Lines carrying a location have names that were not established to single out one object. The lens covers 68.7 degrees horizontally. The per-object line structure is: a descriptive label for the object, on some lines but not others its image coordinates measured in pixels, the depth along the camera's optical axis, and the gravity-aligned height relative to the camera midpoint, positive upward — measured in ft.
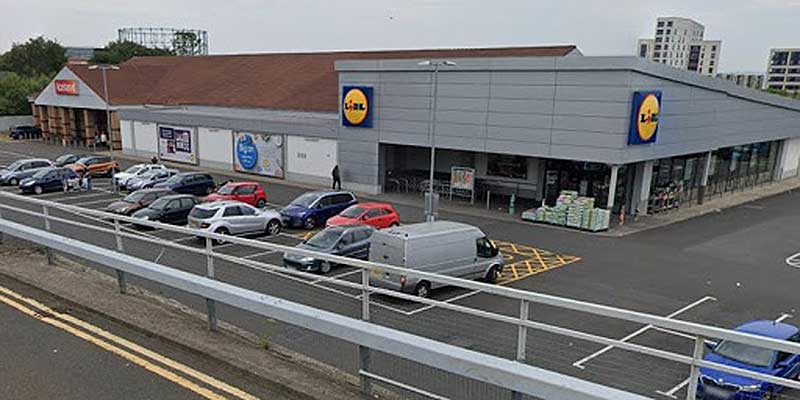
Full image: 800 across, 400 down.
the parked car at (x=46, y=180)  102.99 -17.56
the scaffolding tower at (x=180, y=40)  394.52 +30.17
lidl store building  86.89 -6.63
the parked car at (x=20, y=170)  112.37 -17.58
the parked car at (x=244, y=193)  90.68 -16.43
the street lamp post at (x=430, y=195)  78.38 -13.56
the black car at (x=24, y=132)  204.23 -18.27
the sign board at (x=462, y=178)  104.99 -14.93
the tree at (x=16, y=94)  231.30 -5.98
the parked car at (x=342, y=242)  58.97 -15.37
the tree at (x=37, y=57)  333.42 +12.67
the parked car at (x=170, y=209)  76.48 -16.42
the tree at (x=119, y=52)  304.50 +16.67
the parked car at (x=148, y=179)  106.01 -17.19
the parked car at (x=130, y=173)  110.42 -17.19
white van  50.06 -14.12
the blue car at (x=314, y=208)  80.07 -16.48
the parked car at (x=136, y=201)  80.02 -16.36
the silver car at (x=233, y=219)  70.54 -16.20
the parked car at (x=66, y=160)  126.89 -17.13
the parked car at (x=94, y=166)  119.60 -17.31
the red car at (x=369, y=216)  74.59 -16.03
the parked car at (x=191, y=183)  101.65 -17.06
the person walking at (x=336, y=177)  112.57 -16.51
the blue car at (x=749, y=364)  28.68 -14.46
